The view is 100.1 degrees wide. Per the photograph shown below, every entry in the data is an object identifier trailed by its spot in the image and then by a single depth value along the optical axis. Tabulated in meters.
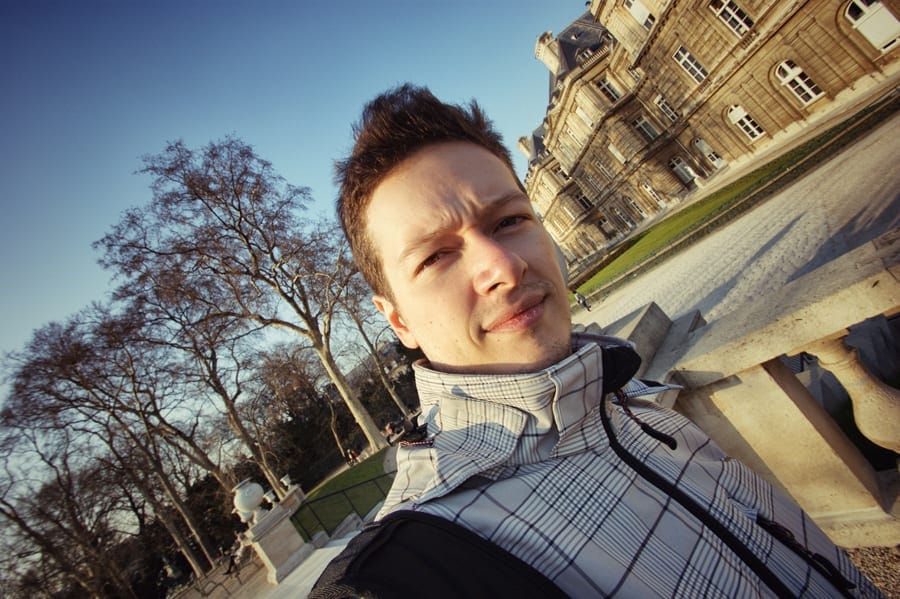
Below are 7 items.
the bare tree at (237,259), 10.90
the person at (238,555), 12.62
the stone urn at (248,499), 8.36
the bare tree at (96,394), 12.22
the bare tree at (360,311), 16.19
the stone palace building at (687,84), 16.11
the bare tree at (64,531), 13.80
